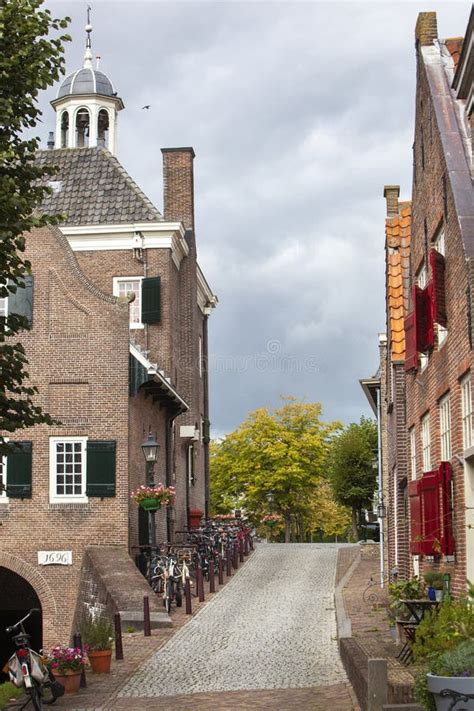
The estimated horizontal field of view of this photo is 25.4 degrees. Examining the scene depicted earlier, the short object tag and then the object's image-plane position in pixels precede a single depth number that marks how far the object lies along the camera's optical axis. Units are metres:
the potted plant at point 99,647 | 15.36
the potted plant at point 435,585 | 15.34
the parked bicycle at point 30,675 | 12.45
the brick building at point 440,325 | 14.69
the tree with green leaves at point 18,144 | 11.75
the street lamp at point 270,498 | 53.45
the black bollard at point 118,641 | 16.70
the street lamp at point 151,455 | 23.62
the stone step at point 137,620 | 20.09
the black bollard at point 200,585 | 24.22
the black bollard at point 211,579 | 26.08
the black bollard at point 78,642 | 14.90
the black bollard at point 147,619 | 19.36
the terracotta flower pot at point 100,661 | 15.41
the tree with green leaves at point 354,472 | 47.22
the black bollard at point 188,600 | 22.17
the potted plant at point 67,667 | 14.13
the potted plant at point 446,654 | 8.36
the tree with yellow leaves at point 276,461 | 60.12
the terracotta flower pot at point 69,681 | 14.12
